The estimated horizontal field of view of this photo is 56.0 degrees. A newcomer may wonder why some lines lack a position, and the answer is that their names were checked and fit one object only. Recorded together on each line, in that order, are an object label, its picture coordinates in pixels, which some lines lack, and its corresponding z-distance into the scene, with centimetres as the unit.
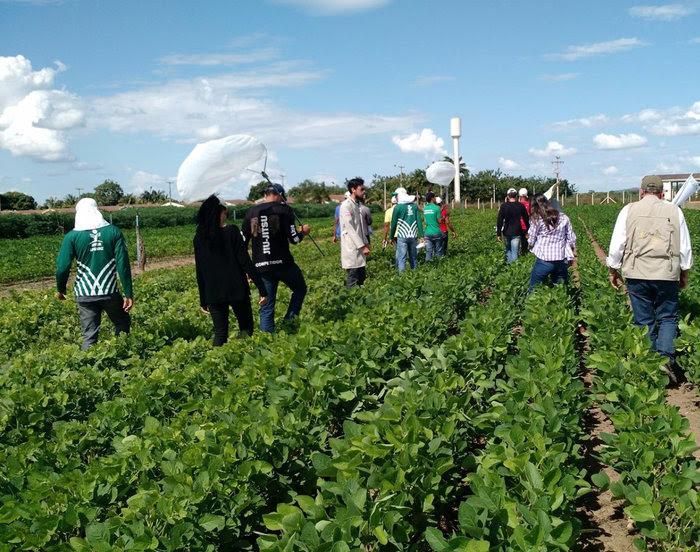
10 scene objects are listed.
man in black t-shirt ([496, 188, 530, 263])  1223
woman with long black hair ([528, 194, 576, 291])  834
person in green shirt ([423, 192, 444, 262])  1299
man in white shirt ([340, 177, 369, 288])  898
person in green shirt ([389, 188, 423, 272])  1125
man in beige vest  603
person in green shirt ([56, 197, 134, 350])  662
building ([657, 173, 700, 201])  8646
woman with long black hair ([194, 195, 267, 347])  627
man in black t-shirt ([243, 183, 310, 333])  720
